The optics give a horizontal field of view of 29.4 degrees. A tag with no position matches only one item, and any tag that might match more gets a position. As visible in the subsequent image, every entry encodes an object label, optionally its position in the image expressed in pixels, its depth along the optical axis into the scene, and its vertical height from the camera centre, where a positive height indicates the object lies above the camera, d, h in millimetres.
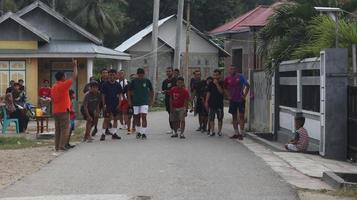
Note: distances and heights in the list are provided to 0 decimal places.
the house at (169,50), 49031 +3193
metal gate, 13315 -556
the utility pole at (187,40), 41131 +3247
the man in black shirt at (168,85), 18562 +219
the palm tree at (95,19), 56428 +6159
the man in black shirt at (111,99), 17141 -168
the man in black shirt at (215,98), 17984 -131
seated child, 14297 -939
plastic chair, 20703 -890
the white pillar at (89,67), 29812 +1109
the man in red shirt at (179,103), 17516 -261
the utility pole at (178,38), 35438 +2973
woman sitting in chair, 20812 -623
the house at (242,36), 30578 +2960
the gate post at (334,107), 13460 -273
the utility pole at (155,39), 34688 +2868
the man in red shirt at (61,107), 14720 -322
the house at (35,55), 28766 +1586
